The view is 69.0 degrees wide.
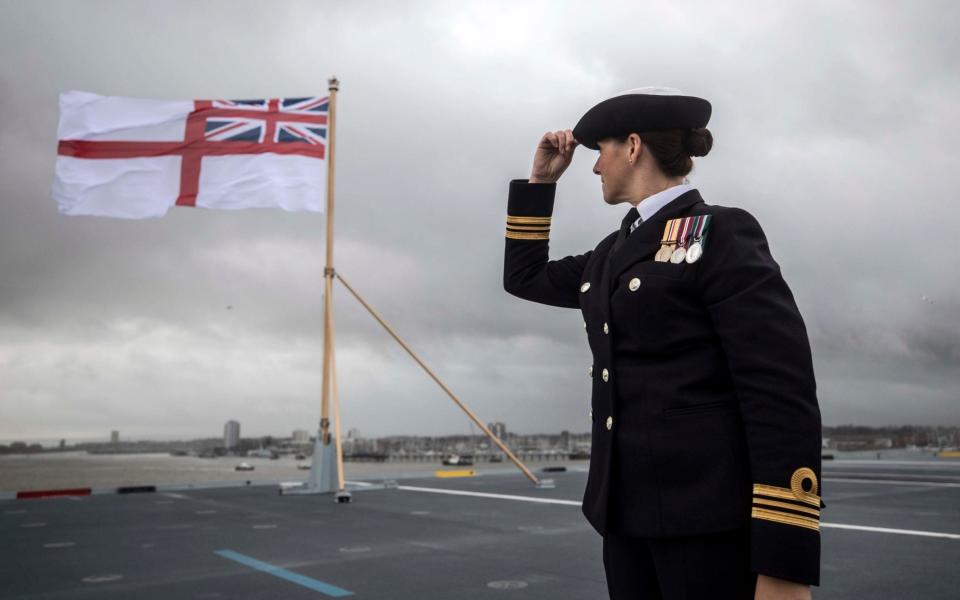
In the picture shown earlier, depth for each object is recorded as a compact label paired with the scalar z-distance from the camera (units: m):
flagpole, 10.63
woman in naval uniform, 1.37
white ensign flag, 10.98
